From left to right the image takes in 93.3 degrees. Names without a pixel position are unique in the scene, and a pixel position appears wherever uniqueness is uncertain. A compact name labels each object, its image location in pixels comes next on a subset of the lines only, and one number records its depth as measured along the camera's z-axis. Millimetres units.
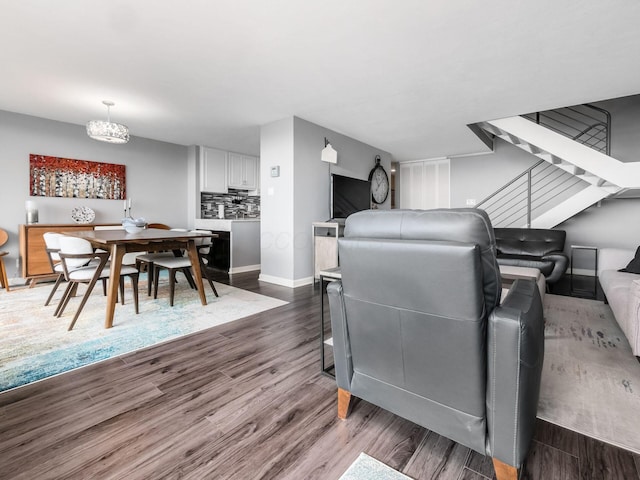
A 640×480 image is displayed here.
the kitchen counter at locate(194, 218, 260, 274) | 5078
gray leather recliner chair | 962
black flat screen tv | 4693
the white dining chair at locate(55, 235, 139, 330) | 2602
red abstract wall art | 4355
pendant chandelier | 3408
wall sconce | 4492
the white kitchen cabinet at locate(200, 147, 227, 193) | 5902
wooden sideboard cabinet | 3963
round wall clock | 5945
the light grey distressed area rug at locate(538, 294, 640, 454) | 1337
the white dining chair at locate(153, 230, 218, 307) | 3111
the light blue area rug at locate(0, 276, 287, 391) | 1966
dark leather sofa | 3812
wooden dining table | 2566
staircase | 3869
